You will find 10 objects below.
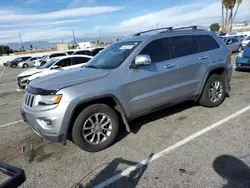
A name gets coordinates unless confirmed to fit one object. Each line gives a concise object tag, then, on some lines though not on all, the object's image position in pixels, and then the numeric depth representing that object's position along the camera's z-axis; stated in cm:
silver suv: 340
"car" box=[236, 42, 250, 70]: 940
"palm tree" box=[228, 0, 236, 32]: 4699
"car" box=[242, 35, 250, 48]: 2200
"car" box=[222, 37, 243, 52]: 1966
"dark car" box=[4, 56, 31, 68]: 3449
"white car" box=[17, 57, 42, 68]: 3175
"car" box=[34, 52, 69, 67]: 2360
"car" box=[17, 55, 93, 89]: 1000
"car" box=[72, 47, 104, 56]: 2037
